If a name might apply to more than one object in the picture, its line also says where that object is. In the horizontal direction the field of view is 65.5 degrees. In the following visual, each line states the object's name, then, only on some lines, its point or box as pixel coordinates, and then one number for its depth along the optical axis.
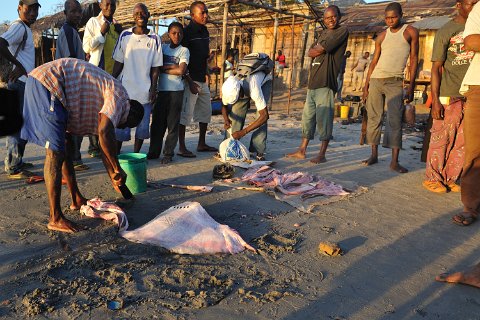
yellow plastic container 10.33
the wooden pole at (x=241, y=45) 15.00
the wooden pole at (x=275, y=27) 10.41
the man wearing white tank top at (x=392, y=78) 4.69
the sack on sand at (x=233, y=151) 4.90
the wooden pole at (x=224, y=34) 8.31
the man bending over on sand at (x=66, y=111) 2.67
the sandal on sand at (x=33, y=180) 3.87
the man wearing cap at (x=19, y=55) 3.81
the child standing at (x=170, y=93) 4.82
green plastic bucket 3.51
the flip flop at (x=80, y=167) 4.35
